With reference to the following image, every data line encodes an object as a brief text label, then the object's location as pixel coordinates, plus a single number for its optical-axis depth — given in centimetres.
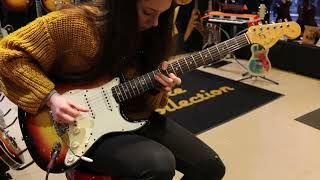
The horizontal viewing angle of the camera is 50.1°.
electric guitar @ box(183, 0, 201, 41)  393
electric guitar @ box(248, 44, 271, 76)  306
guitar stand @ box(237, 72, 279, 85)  316
